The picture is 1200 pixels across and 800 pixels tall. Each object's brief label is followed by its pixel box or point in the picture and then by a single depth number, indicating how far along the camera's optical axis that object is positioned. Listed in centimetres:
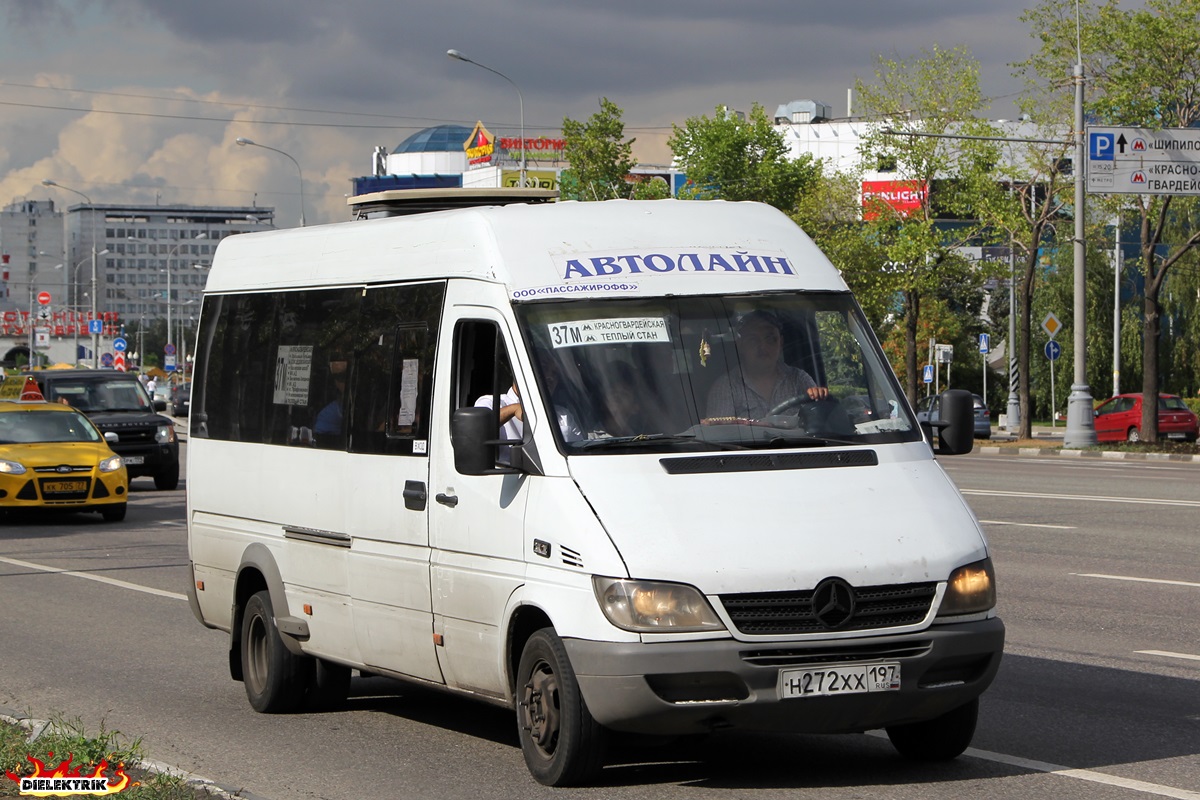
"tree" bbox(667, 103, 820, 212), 6781
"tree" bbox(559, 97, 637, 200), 6312
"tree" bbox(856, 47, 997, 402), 5372
